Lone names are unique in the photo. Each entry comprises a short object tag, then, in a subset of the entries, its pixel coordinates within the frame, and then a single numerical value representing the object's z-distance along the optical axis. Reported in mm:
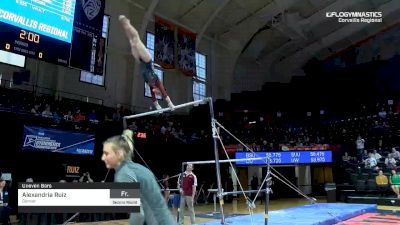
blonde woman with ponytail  2199
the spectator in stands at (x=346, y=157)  18519
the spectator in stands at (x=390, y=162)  14902
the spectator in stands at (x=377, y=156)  16428
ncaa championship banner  11984
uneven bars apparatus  5980
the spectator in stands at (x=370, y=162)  15890
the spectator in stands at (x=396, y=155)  15864
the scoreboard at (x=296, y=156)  18328
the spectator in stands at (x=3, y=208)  8789
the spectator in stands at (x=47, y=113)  13148
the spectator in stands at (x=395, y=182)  13699
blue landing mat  8180
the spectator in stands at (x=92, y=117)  14812
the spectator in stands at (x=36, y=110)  13007
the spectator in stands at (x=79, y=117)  14153
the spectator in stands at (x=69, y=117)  13759
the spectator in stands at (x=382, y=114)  20453
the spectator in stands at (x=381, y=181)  14420
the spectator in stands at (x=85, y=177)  12572
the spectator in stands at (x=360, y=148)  18141
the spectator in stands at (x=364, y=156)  17577
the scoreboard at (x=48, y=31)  11750
